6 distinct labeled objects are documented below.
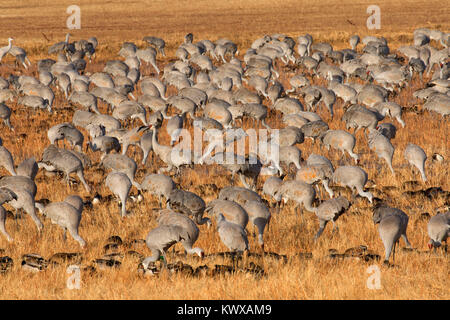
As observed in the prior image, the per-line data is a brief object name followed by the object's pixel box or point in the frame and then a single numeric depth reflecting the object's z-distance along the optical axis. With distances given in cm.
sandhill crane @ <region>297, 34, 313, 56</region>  4038
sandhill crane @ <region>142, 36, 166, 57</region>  4050
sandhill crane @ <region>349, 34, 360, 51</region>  4037
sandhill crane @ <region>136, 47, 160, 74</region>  3428
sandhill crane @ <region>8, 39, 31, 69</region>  3616
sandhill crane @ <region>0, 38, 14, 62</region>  3474
